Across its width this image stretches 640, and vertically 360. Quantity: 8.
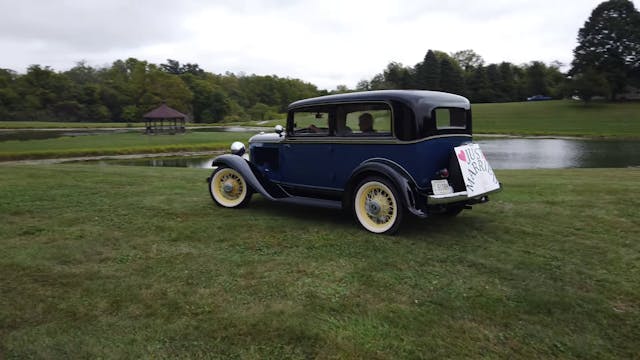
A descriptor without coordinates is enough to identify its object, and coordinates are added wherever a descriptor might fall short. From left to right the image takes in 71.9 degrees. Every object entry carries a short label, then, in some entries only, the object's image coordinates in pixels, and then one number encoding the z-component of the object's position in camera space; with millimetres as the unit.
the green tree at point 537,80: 98375
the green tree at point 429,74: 91000
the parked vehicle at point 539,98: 94812
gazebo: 48956
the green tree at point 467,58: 129625
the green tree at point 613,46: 71250
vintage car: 5492
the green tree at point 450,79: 91875
